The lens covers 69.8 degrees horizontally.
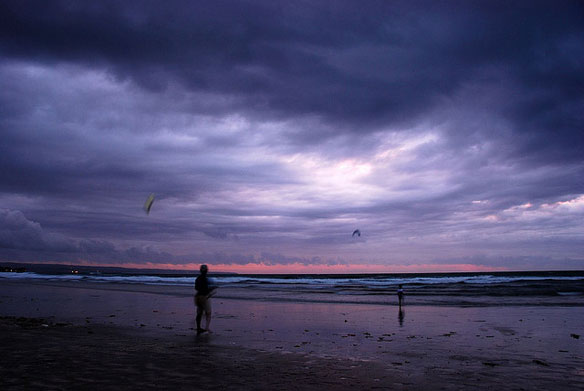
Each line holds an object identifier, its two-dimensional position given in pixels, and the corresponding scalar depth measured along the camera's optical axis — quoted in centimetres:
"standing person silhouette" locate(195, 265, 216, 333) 1568
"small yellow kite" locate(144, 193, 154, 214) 1661
